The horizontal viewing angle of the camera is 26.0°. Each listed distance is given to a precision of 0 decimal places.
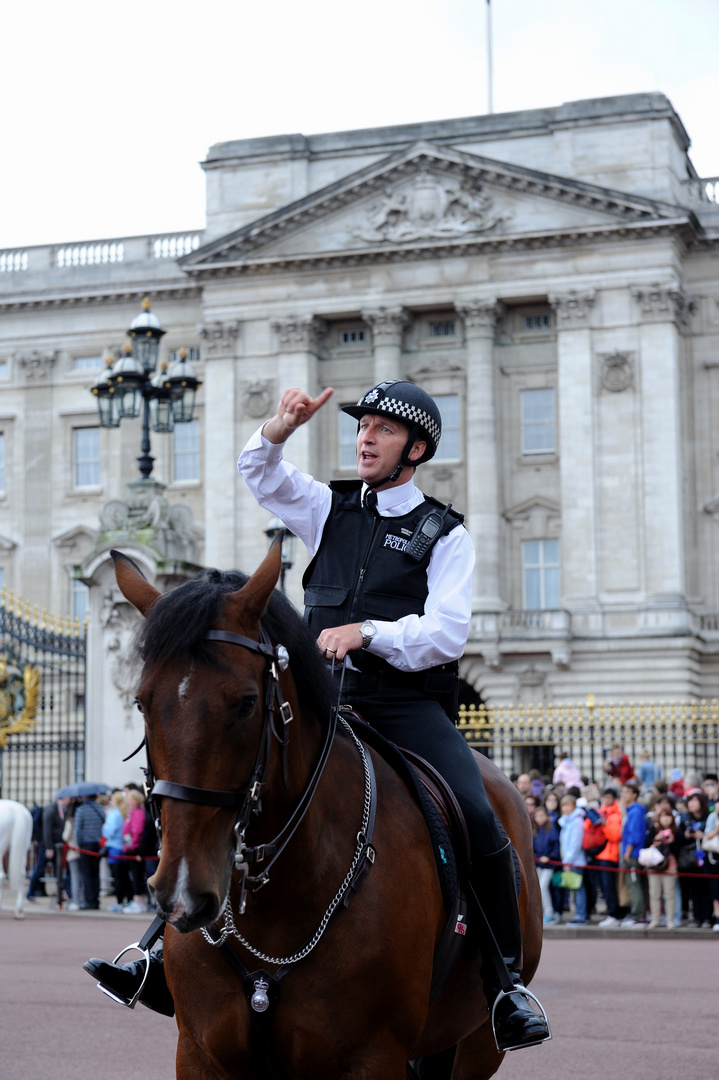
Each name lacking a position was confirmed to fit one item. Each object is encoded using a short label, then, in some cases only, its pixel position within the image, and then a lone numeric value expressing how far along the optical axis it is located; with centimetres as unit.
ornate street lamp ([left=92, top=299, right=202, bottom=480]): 1805
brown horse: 350
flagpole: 4994
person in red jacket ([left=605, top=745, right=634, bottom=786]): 2398
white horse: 1823
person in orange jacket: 1858
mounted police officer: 463
